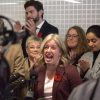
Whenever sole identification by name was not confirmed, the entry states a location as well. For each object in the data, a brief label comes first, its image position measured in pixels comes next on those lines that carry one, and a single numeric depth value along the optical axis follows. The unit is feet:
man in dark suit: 11.25
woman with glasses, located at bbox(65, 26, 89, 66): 10.63
